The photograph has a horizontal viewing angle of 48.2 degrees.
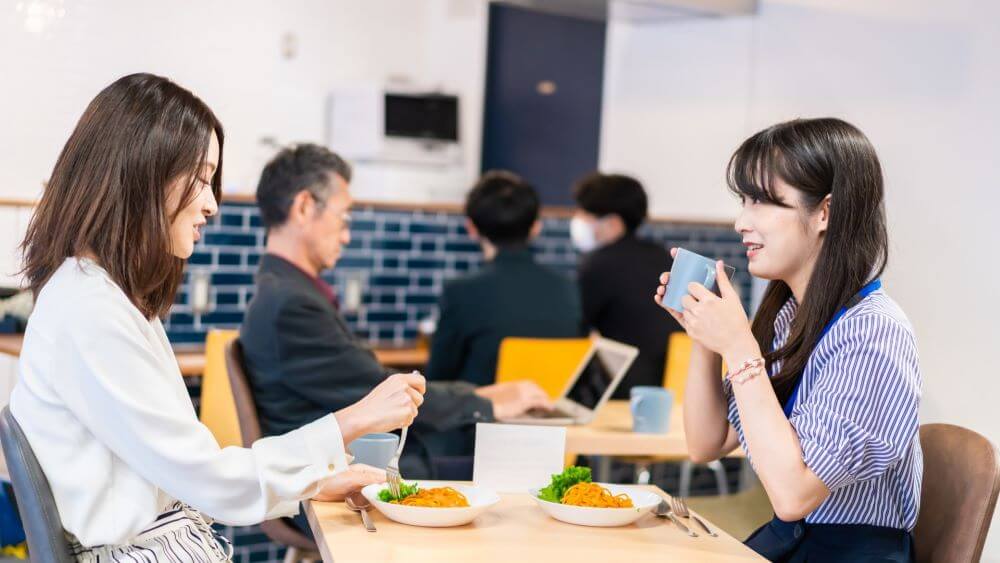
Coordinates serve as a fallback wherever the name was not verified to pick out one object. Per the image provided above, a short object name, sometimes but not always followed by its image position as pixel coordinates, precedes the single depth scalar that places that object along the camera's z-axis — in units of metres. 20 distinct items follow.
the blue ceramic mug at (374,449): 1.93
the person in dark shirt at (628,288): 3.94
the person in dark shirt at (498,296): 3.37
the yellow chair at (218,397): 3.11
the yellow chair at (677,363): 3.68
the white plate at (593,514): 1.75
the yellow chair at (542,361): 3.18
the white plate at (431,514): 1.68
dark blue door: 6.33
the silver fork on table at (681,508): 1.88
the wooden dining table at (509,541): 1.57
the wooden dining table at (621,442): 2.68
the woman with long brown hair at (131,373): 1.51
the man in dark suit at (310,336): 2.56
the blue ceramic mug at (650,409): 2.75
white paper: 1.97
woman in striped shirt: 1.70
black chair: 1.51
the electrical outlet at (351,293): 4.23
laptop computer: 2.75
